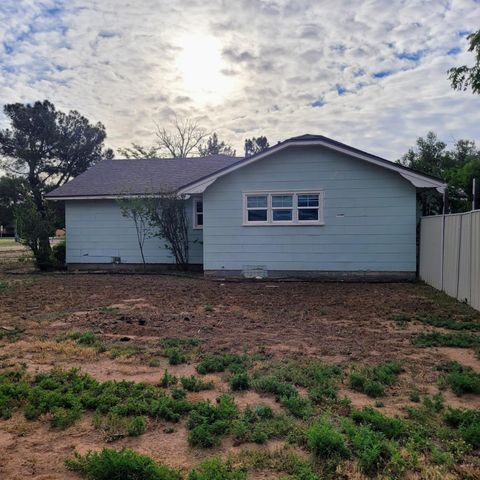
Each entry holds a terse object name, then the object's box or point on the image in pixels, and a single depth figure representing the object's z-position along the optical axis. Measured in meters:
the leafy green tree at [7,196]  38.39
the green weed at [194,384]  3.97
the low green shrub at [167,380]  4.09
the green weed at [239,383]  3.96
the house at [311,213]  11.74
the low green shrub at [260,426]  3.02
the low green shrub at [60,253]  16.02
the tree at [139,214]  13.97
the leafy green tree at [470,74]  6.02
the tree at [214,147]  43.81
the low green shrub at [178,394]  3.75
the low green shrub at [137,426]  3.11
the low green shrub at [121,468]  2.50
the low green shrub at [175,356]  4.76
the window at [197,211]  14.74
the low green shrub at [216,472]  2.49
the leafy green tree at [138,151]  40.84
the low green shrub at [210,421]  2.97
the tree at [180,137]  40.75
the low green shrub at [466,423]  2.91
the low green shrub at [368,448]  2.64
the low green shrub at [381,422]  3.00
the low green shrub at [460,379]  3.82
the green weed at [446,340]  5.35
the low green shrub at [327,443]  2.75
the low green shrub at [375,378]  3.81
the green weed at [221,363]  4.46
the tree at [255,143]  56.56
